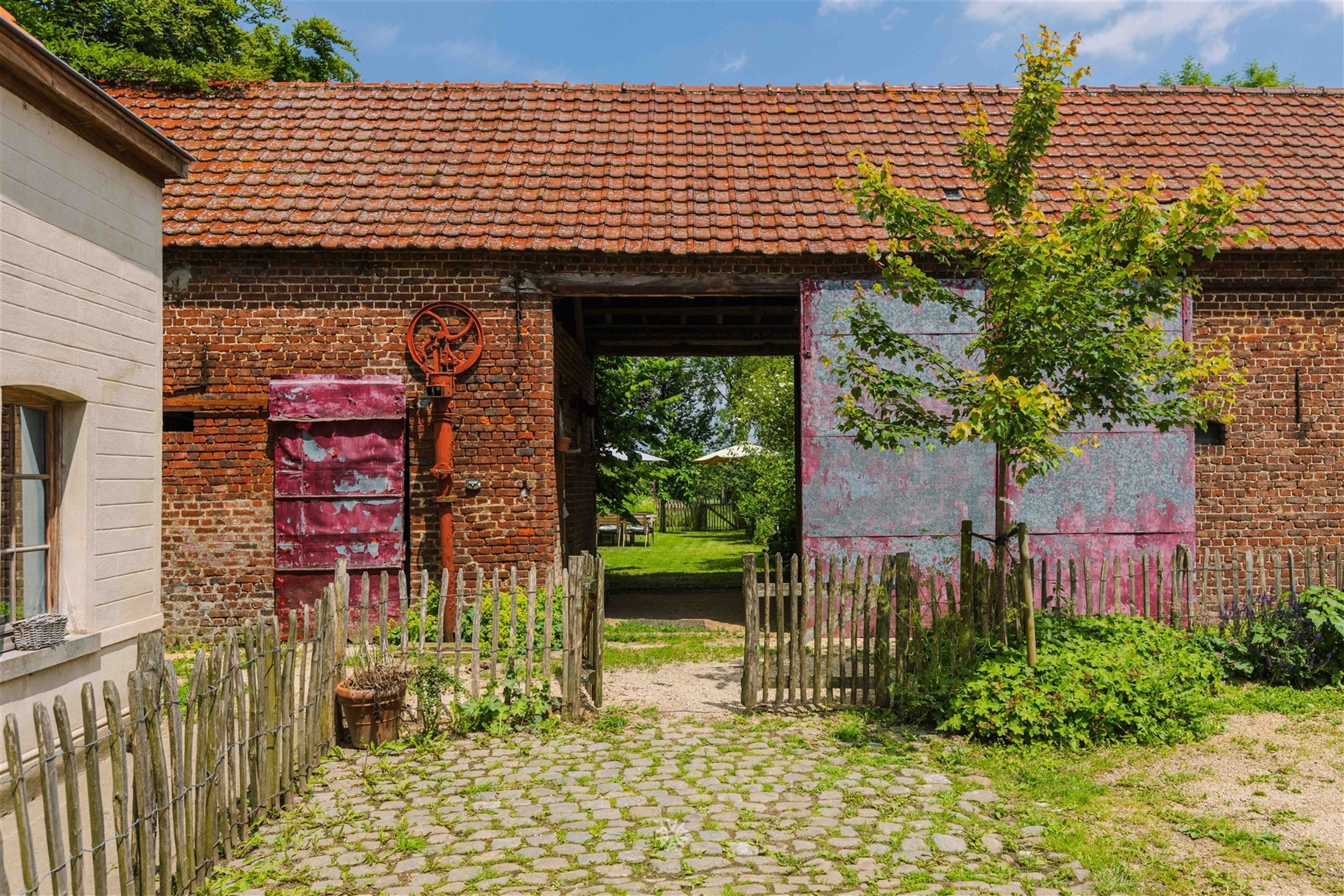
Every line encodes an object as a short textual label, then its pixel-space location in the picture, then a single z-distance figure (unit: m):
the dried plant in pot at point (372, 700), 5.83
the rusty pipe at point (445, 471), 8.98
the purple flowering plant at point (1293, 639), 7.17
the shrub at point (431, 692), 6.14
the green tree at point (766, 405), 20.06
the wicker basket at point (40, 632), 5.12
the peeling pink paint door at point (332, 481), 9.07
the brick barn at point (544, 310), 9.18
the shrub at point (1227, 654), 7.39
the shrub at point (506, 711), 6.21
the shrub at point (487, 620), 8.56
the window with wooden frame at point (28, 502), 5.28
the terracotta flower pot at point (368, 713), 5.82
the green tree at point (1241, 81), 21.95
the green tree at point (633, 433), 15.49
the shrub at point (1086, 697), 5.86
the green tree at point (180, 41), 11.65
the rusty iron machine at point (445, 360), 9.02
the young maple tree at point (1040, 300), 5.77
